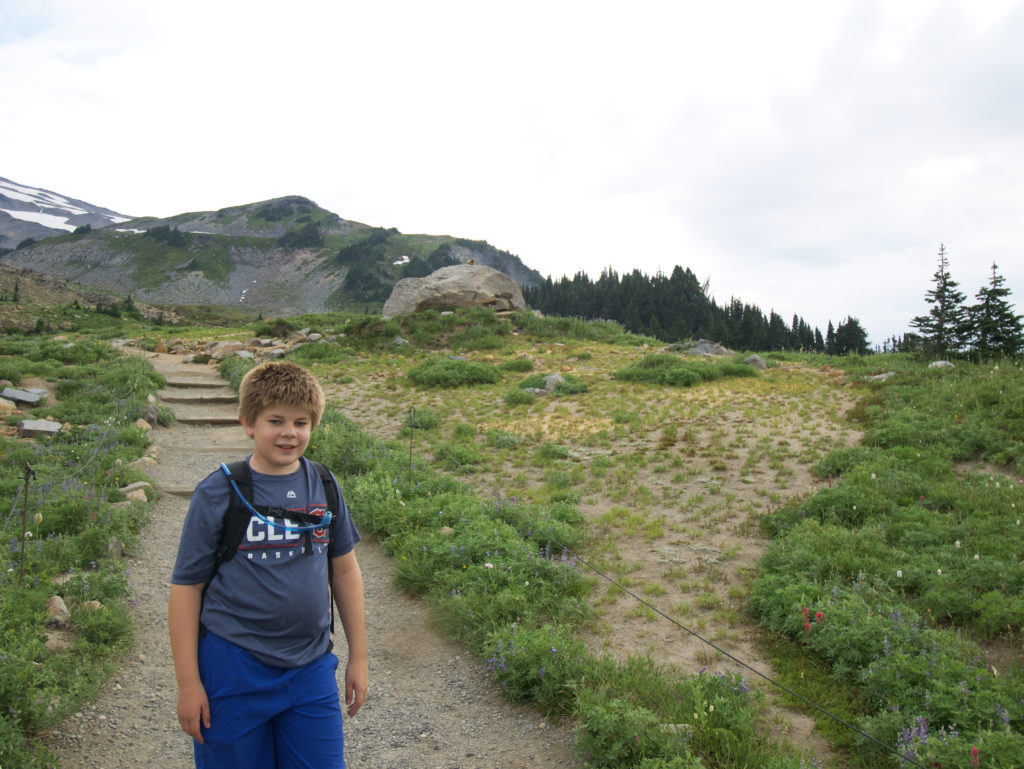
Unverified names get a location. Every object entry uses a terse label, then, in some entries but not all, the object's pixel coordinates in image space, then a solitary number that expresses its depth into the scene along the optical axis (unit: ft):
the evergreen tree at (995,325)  48.57
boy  7.75
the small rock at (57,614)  15.43
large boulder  88.02
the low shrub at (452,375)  56.85
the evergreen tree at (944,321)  53.59
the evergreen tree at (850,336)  179.01
